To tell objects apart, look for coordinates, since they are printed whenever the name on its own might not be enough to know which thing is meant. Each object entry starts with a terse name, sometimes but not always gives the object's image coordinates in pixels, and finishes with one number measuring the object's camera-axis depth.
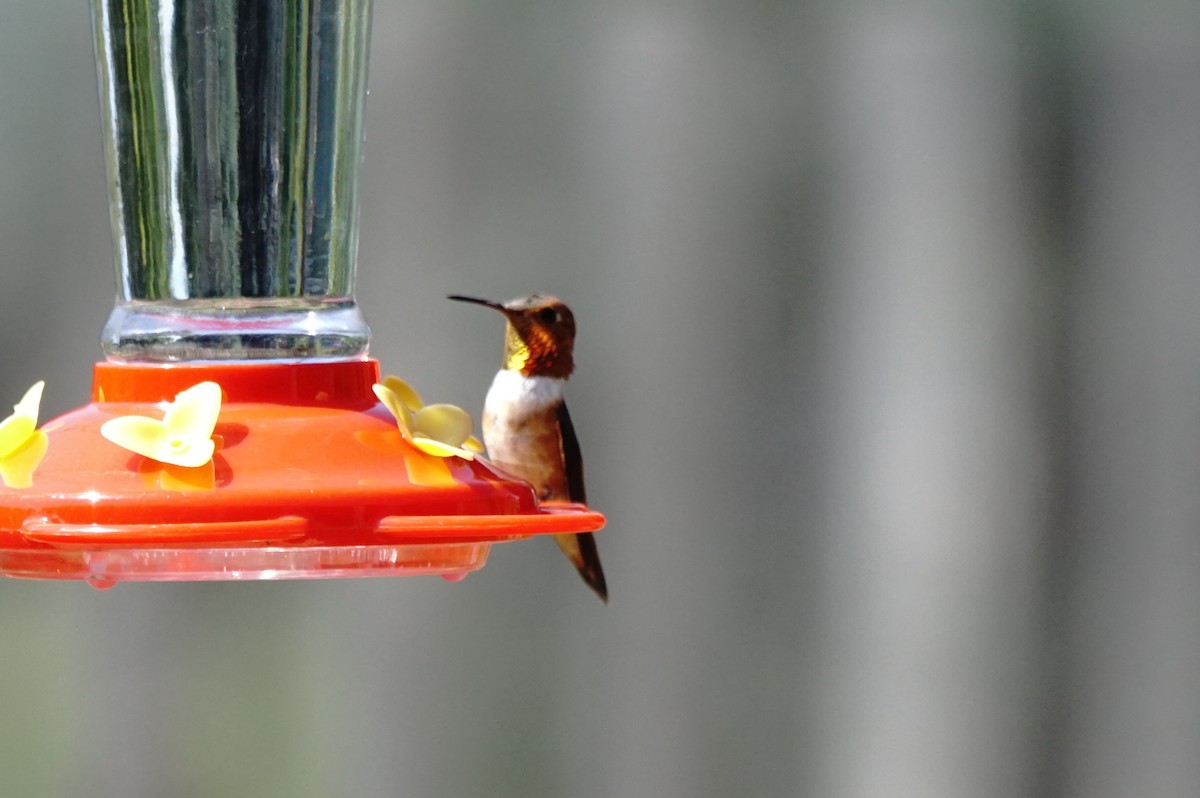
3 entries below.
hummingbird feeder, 3.22
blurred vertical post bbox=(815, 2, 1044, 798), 10.60
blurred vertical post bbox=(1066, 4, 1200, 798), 10.52
